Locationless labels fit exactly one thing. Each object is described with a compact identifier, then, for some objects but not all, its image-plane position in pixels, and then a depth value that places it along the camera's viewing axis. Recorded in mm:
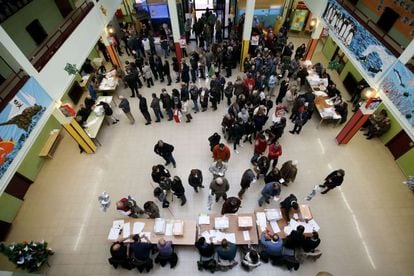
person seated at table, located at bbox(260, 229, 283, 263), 5688
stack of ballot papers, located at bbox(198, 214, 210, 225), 6348
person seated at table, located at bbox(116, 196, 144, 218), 6363
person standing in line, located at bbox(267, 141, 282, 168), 7359
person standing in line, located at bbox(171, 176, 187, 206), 6679
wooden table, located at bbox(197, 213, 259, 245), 6080
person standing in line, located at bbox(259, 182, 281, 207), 6379
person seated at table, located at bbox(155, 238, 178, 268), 5758
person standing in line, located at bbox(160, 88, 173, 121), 9129
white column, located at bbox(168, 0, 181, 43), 9844
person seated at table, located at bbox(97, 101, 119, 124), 9297
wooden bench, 8770
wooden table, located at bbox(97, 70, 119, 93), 10812
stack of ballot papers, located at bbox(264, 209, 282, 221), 6340
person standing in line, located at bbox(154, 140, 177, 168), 7557
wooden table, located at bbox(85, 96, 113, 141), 8938
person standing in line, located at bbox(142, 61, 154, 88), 10693
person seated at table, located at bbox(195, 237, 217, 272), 5555
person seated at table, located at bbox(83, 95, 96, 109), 9562
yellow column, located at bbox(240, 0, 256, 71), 9750
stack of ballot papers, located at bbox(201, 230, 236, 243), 6046
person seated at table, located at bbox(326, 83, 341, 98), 9625
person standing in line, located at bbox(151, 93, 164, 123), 9133
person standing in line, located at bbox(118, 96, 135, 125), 9150
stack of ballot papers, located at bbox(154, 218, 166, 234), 6230
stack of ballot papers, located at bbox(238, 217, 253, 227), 6148
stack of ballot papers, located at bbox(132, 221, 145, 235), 6332
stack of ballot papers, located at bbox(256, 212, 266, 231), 6242
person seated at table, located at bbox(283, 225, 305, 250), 5564
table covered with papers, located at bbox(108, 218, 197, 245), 6190
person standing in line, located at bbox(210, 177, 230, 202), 6414
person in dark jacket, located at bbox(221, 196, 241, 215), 6285
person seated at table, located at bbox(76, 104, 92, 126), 9167
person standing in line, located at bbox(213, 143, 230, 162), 7361
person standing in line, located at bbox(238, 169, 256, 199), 6719
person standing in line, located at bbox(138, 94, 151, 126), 8992
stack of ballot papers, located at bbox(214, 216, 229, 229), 6176
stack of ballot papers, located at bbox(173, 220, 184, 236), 6152
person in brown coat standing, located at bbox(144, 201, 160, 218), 6391
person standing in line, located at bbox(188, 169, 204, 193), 6871
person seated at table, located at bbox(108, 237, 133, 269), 5617
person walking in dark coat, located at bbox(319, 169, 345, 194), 6771
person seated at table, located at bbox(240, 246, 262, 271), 5688
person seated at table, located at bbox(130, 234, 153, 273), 5680
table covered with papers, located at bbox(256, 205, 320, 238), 6176
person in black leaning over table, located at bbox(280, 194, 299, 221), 6164
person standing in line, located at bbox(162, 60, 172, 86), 10798
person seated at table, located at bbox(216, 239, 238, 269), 5407
